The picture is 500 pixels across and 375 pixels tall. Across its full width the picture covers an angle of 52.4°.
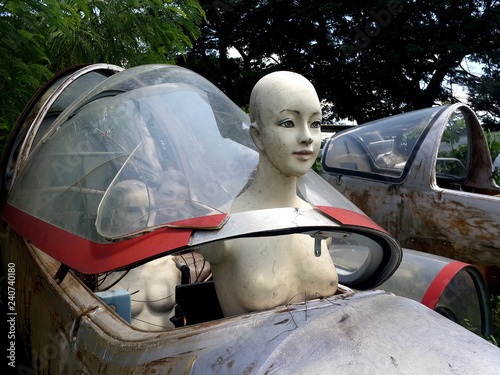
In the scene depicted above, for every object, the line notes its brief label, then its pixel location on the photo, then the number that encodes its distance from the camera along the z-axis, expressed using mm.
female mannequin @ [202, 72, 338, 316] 1824
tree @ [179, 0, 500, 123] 14953
